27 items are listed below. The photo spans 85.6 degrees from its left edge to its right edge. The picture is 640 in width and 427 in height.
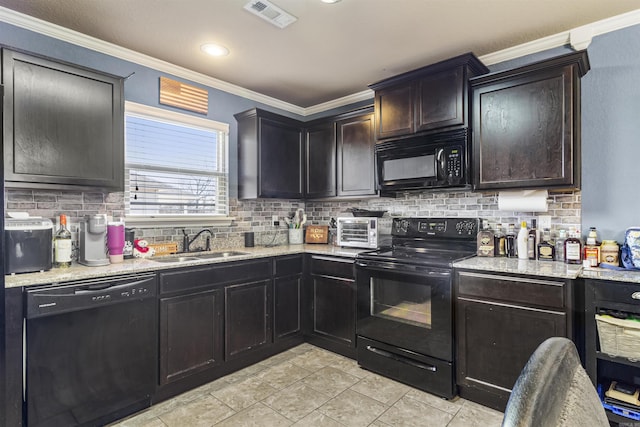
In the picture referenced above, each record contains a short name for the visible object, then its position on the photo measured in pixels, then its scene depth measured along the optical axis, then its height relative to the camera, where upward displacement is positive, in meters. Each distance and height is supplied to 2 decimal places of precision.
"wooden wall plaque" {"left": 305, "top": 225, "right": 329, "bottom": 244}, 3.99 -0.23
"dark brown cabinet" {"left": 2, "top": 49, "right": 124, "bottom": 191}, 2.10 +0.60
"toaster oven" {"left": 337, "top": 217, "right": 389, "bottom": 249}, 3.31 -0.18
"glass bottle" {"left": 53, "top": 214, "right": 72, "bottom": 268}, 2.28 -0.21
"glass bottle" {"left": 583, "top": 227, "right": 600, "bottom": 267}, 2.31 -0.26
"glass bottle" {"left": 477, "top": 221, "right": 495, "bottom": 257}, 2.78 -0.24
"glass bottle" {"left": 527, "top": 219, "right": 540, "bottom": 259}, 2.65 -0.24
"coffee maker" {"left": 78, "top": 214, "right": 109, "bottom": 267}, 2.39 -0.18
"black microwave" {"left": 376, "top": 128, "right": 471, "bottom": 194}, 2.77 +0.44
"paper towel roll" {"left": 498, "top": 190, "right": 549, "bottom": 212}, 2.55 +0.09
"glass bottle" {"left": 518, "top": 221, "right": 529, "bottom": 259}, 2.64 -0.21
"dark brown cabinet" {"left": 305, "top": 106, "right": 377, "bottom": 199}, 3.48 +0.62
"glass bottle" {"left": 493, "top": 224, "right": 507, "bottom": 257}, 2.80 -0.26
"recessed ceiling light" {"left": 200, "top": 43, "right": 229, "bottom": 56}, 2.75 +1.35
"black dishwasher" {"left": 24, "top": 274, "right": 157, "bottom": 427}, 1.90 -0.81
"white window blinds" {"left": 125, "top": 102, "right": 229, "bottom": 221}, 2.93 +0.46
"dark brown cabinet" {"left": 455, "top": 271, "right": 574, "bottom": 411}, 2.11 -0.72
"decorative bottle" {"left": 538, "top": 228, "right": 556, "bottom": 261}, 2.56 -0.29
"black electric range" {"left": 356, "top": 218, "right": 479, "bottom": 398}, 2.50 -0.72
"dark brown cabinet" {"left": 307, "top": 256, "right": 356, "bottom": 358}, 3.13 -0.85
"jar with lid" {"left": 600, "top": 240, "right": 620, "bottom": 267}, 2.30 -0.27
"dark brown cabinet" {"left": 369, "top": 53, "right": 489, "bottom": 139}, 2.73 +0.98
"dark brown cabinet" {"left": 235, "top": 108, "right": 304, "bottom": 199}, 3.50 +0.63
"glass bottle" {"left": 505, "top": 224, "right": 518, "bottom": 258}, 2.75 -0.26
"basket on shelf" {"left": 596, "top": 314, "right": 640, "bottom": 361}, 1.93 -0.71
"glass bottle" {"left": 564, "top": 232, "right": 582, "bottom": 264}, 2.43 -0.27
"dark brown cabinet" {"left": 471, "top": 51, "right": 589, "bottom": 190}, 2.33 +0.63
